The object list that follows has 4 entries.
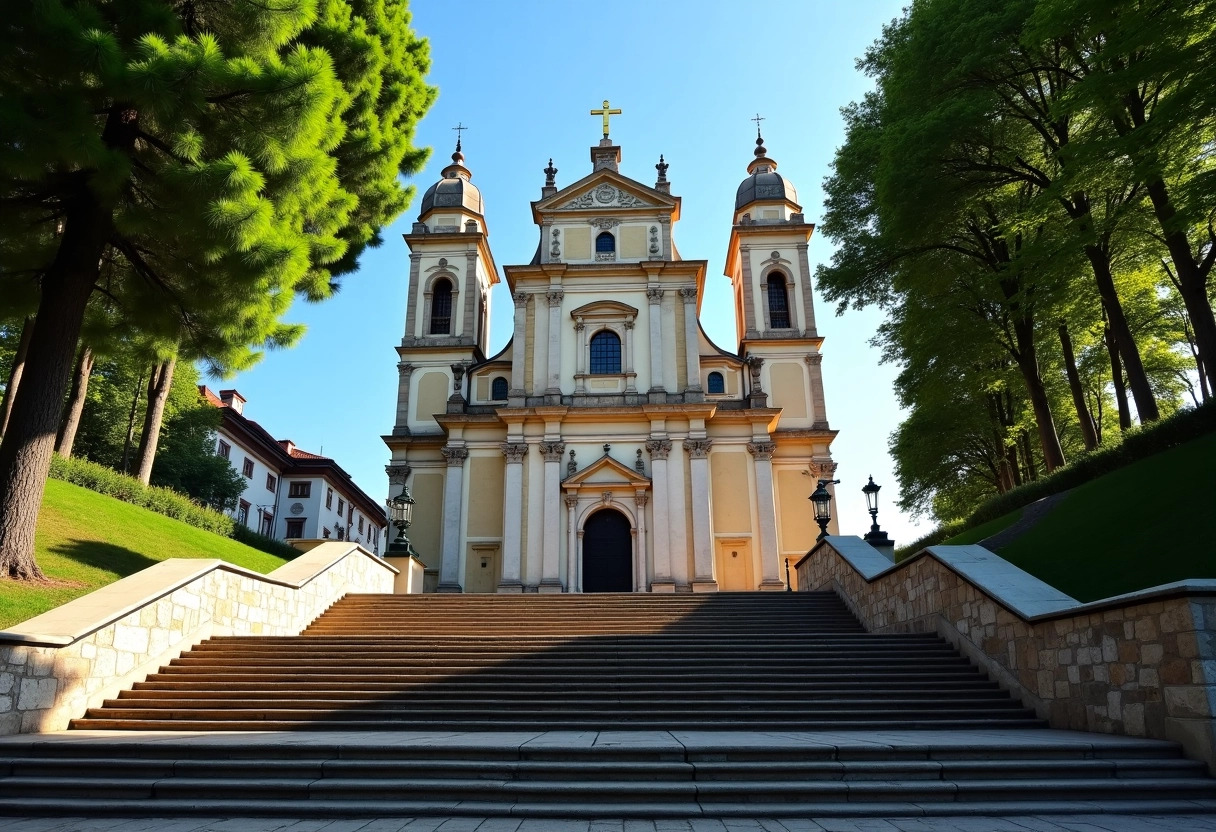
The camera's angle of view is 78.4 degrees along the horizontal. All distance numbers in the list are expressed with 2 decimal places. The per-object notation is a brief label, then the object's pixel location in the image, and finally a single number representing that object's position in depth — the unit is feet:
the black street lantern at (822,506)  57.47
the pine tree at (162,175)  32.42
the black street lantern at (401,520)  60.54
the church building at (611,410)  85.87
